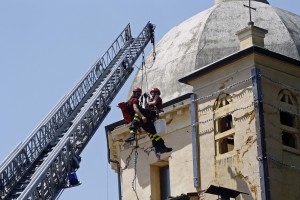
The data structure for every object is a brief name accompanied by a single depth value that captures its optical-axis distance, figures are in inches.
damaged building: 1310.3
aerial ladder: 1240.8
